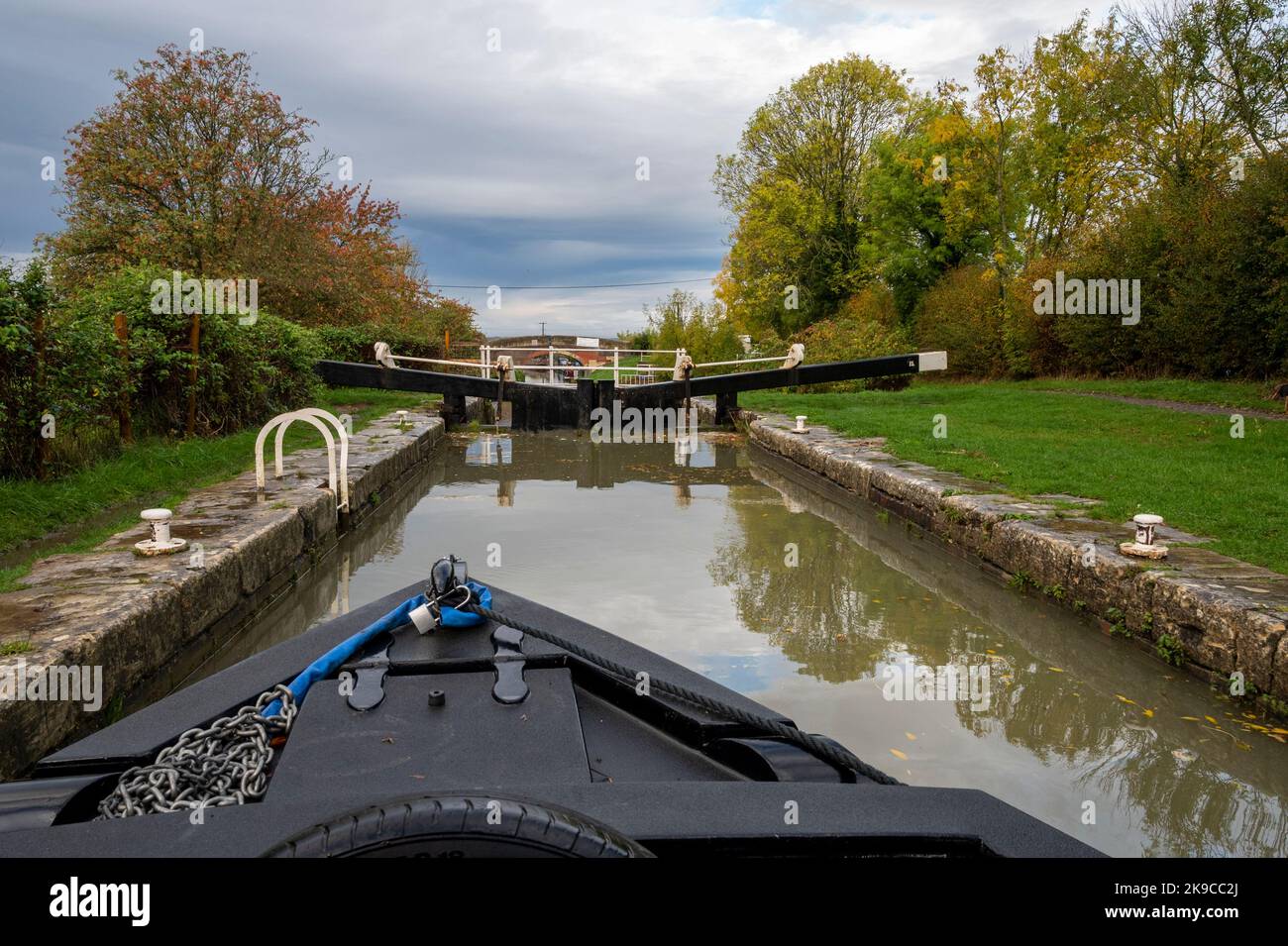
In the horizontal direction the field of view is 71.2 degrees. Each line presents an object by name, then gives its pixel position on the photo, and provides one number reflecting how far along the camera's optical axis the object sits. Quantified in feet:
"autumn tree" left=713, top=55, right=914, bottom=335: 96.48
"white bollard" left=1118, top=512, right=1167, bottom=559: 14.64
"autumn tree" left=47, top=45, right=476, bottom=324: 51.37
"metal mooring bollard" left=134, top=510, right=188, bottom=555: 14.23
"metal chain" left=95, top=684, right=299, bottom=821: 5.71
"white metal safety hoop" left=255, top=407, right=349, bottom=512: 20.04
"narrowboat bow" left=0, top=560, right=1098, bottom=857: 4.29
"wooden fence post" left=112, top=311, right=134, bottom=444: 25.34
